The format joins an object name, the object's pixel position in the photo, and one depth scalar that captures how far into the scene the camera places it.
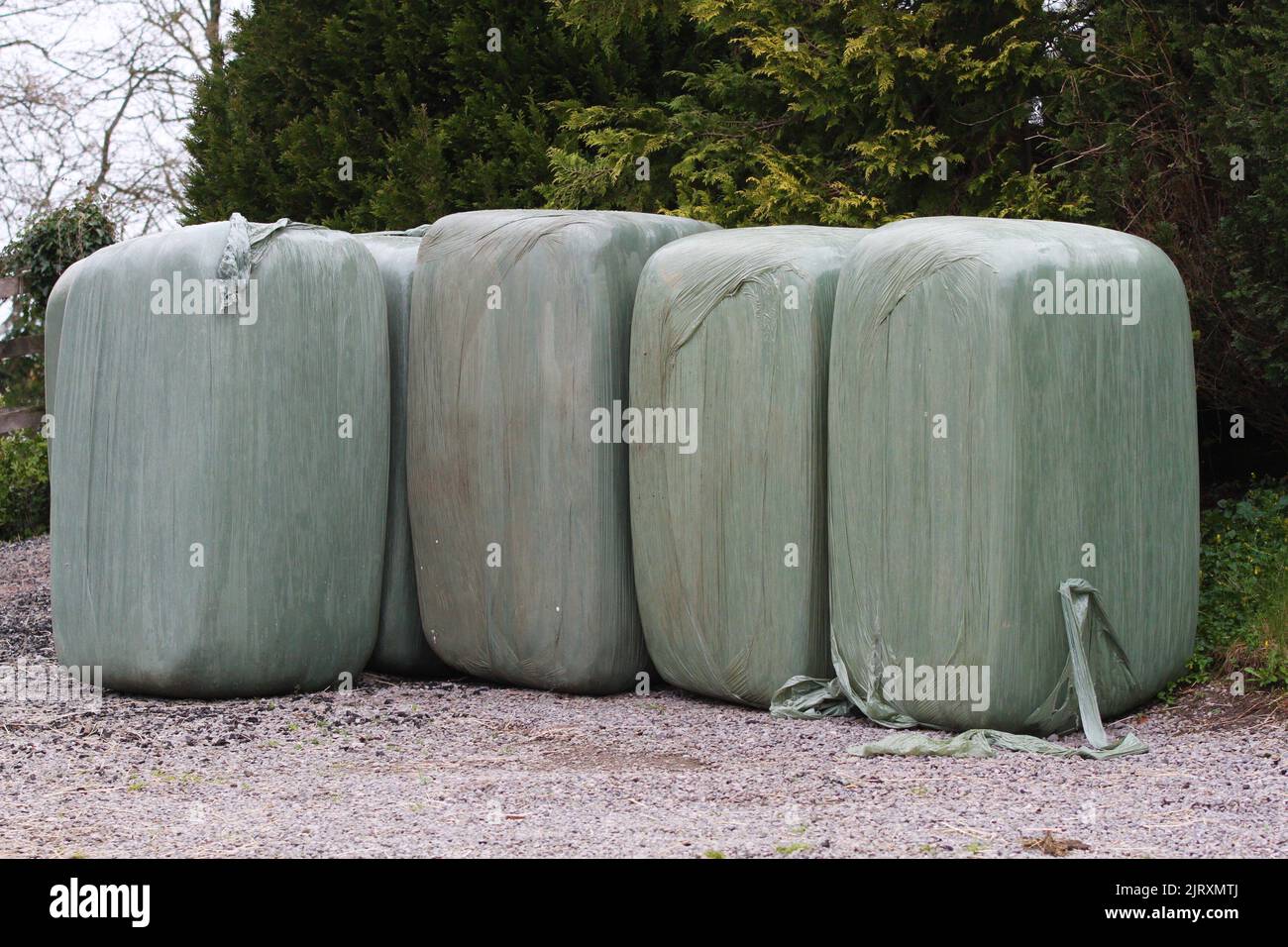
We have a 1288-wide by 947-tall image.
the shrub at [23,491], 11.06
